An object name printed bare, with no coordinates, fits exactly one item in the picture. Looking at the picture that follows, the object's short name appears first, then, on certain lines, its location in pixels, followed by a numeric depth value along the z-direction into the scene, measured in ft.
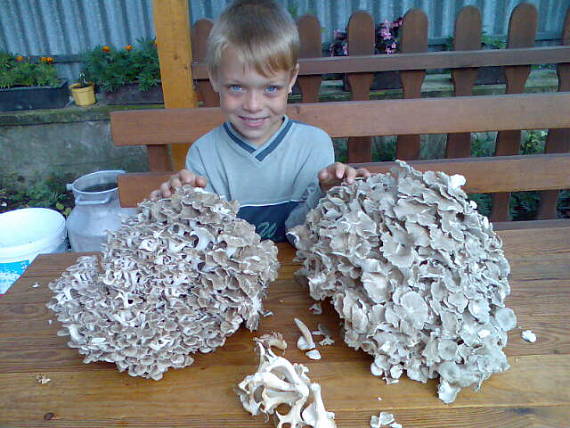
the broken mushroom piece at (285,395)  3.02
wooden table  3.13
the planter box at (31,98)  13.30
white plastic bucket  7.98
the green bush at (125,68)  13.34
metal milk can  9.57
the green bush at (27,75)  13.56
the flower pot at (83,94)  13.50
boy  4.98
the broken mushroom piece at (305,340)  3.72
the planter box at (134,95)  13.60
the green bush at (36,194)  13.57
